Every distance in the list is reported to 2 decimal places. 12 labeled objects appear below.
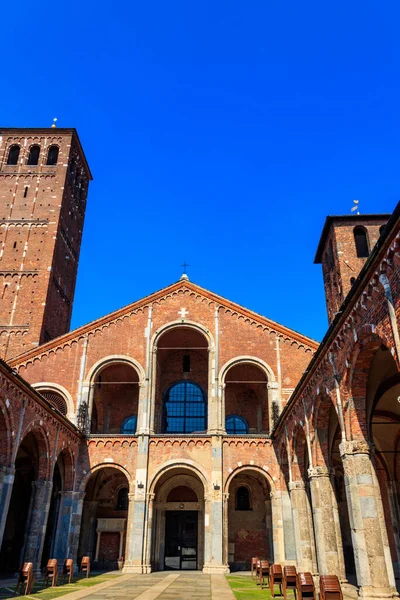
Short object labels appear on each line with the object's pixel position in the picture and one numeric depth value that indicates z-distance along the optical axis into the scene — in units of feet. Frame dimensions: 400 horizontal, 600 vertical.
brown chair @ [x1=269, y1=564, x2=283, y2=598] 46.62
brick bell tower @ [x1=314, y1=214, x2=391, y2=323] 94.43
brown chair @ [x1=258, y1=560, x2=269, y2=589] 54.80
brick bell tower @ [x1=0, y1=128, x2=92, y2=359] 104.78
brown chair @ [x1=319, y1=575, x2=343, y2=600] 34.14
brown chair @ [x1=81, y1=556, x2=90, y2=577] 67.31
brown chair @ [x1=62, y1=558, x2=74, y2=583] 59.11
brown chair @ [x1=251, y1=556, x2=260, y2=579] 63.87
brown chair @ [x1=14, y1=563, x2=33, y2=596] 45.55
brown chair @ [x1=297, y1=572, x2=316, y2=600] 38.19
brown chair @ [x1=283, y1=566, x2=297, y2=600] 44.24
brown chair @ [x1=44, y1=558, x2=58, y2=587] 53.31
